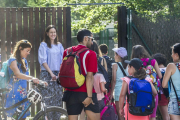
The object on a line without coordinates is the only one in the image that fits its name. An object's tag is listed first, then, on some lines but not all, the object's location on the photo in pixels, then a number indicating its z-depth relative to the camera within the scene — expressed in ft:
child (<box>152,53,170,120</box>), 34.83
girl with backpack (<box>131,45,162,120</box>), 32.13
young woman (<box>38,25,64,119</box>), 36.47
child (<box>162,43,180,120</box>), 26.37
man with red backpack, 23.73
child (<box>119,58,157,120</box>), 26.34
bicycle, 27.92
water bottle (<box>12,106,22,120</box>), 29.46
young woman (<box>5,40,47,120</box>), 29.69
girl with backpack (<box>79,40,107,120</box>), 30.10
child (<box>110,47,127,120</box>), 34.68
